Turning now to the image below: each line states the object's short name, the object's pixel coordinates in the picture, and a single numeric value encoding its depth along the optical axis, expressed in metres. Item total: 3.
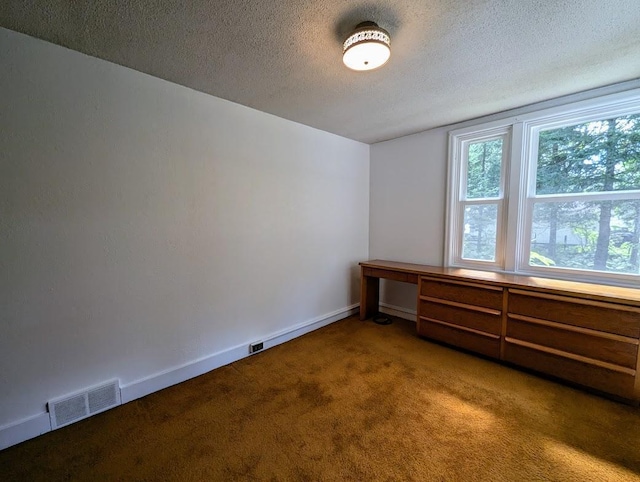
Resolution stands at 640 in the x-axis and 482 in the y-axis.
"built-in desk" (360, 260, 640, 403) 1.82
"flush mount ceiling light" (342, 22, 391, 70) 1.41
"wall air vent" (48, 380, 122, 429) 1.64
